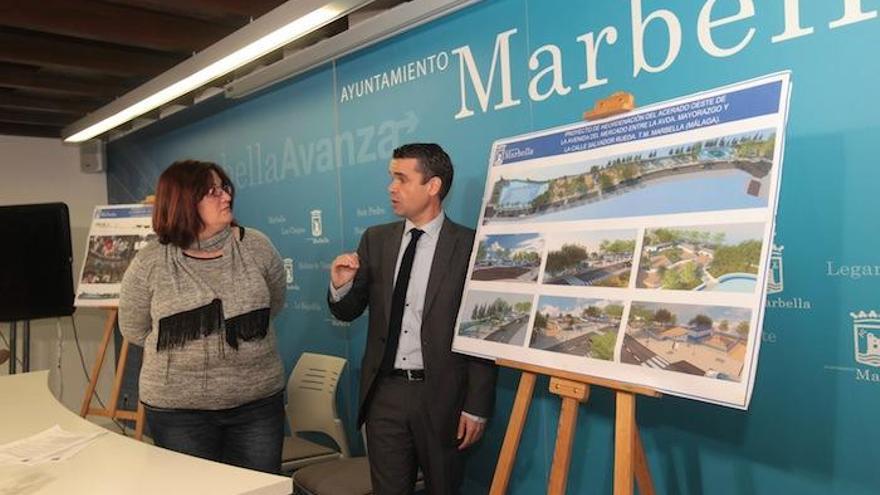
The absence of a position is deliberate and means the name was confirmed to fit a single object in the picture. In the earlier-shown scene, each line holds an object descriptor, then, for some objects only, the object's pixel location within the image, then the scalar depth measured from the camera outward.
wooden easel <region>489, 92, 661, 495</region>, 1.63
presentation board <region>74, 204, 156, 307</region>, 4.20
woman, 2.19
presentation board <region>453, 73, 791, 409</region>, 1.52
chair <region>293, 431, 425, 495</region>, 2.67
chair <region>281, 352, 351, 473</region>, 3.23
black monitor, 4.75
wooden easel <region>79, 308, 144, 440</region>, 3.87
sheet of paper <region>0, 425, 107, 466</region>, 1.83
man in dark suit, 2.27
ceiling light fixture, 3.08
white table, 1.57
